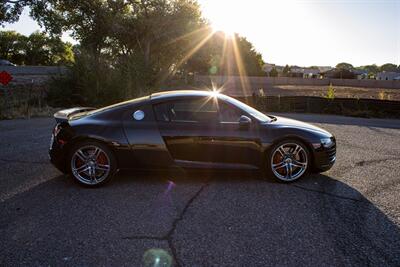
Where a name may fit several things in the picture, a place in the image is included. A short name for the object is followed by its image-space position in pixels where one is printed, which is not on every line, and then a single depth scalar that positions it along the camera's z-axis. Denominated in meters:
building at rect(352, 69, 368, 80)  95.56
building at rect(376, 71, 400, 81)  98.69
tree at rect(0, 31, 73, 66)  85.75
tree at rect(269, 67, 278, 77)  73.09
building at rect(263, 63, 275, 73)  127.31
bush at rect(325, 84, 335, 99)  17.76
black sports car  4.98
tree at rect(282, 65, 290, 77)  84.74
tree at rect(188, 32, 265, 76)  63.22
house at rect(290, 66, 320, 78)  121.00
